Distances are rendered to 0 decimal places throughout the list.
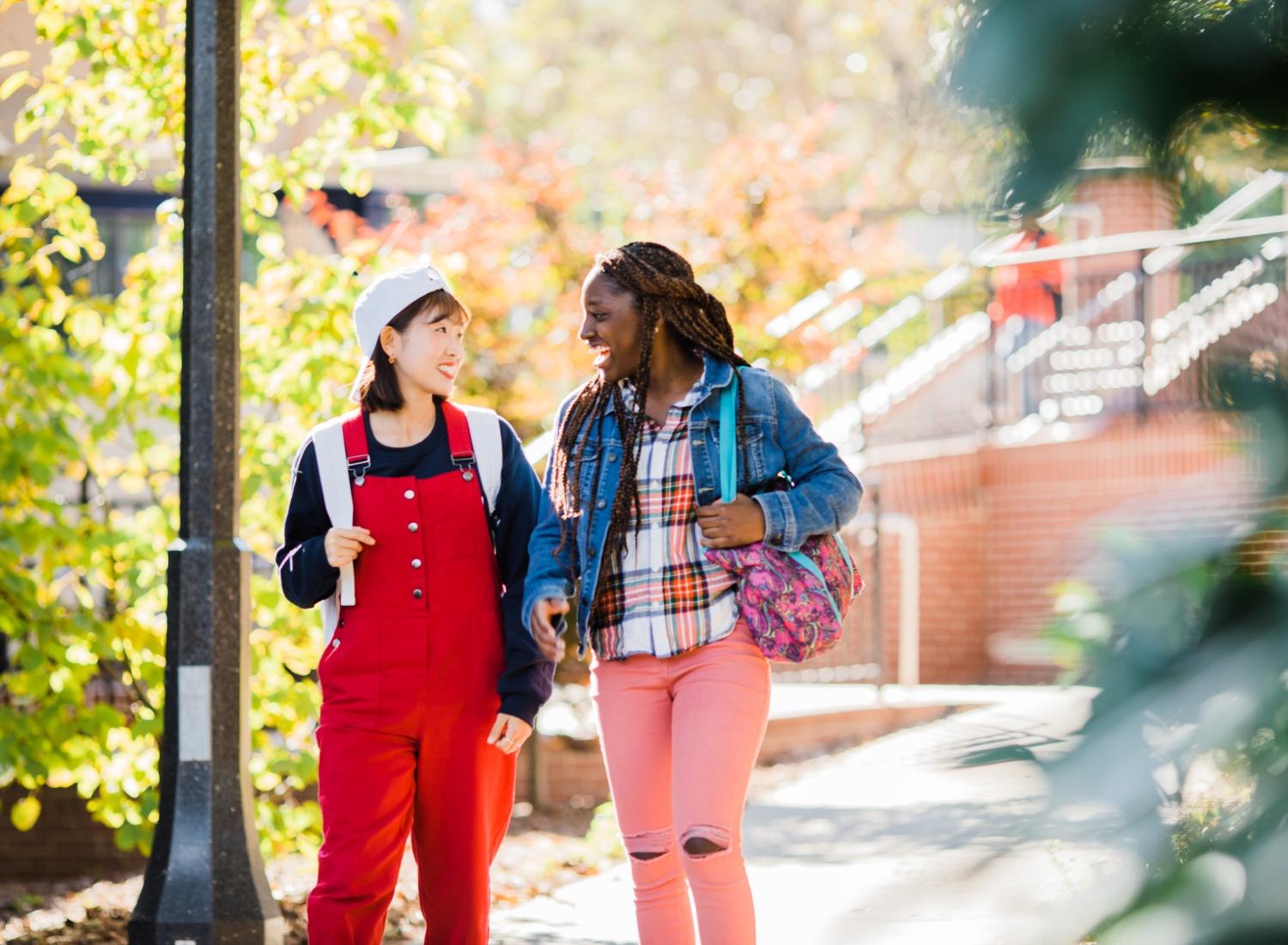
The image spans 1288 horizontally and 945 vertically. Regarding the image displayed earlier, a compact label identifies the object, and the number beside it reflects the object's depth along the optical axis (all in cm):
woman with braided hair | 727
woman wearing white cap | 754
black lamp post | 905
